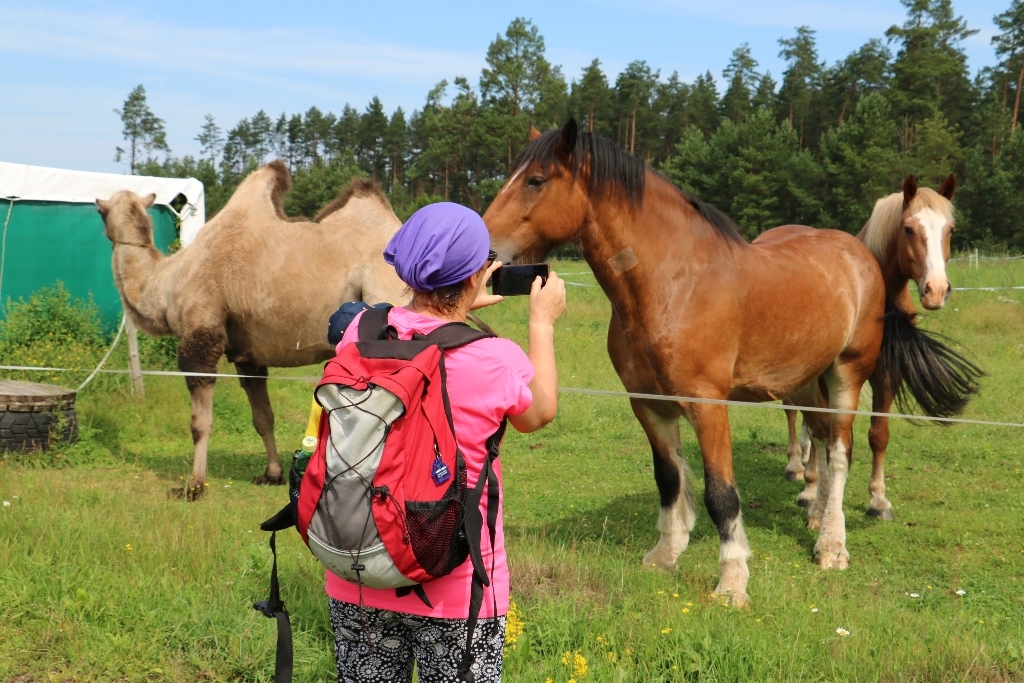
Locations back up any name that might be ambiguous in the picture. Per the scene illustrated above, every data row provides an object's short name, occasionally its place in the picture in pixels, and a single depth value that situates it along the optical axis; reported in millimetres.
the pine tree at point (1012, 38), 56250
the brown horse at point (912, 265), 6160
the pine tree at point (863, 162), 45156
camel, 6898
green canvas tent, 10516
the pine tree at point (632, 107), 66812
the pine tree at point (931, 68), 54969
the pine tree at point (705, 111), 68875
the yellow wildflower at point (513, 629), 3219
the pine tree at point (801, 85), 65375
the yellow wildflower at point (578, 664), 2982
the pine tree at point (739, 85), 67562
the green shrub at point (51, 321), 9516
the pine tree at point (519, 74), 53969
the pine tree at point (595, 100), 66188
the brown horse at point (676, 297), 4250
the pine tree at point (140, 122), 81500
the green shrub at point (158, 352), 10688
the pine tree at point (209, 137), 95625
